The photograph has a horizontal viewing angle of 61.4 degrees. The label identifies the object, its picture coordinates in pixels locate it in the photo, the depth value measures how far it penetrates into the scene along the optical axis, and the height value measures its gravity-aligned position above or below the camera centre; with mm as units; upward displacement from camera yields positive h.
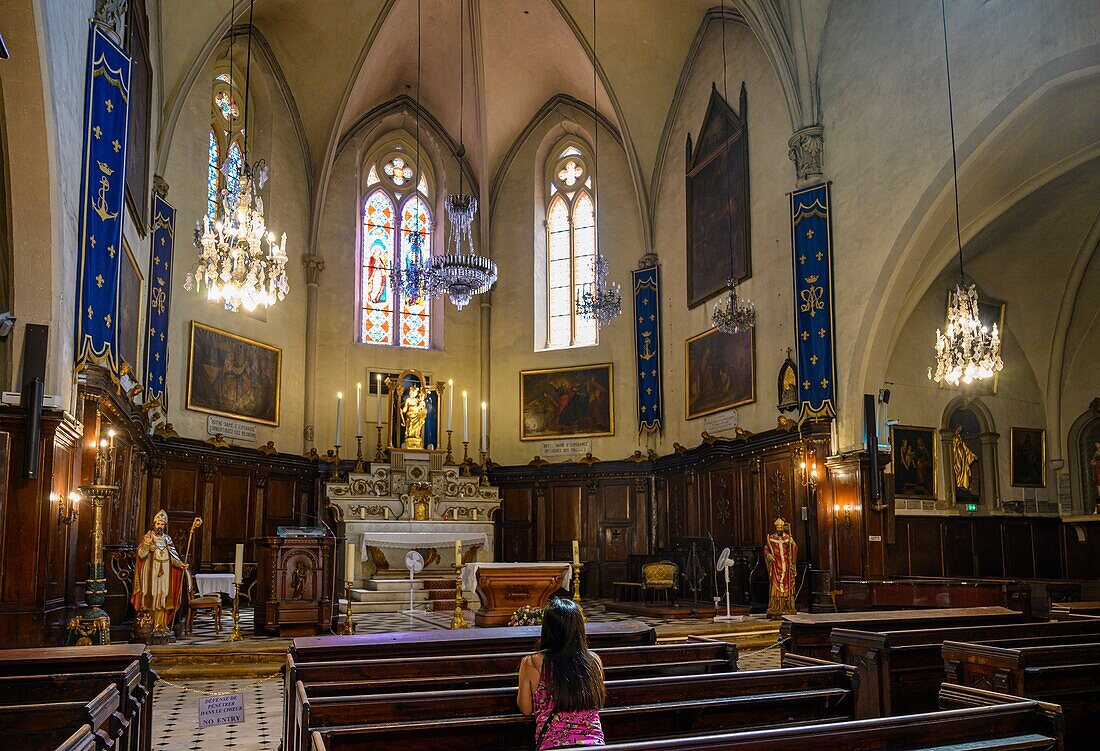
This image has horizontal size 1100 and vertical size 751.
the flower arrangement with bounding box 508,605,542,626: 10305 -1309
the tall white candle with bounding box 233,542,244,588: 11078 -813
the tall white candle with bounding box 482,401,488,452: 20109 +1561
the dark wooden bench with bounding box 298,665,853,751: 4020 -1008
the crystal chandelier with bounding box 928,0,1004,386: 11359 +1901
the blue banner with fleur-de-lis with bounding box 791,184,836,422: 14906 +3269
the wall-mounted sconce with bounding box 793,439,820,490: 14852 +578
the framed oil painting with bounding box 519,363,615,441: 20891 +2215
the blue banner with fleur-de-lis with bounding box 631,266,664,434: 20047 +3374
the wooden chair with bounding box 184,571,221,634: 12148 -1362
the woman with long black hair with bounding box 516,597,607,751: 3953 -794
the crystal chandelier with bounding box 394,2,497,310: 14594 +3659
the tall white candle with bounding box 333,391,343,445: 19078 +1824
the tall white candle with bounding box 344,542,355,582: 10453 -718
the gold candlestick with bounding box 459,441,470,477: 20411 +773
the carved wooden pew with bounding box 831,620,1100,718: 6820 -1199
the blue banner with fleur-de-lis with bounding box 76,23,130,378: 10211 +3373
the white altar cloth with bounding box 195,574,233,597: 14578 -1307
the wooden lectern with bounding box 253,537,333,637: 11844 -1108
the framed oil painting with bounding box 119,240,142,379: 12897 +2801
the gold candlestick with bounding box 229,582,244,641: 10938 -1453
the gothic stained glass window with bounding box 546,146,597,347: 21891 +6044
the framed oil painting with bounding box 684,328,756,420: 16922 +2454
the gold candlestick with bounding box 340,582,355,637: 10891 -1485
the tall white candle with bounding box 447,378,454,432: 20922 +2189
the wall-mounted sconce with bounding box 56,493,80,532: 9402 -79
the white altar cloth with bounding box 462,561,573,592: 13383 -1060
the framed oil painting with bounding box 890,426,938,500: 16562 +690
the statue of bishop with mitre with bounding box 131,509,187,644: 10922 -934
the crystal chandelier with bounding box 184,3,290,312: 8836 +2329
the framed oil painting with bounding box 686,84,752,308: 17484 +5814
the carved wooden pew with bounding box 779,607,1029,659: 7984 -1098
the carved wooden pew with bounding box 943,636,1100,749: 5648 -1085
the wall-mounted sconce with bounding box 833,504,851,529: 14340 -211
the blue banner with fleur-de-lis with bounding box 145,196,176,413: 15156 +3308
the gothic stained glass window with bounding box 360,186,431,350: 21734 +5446
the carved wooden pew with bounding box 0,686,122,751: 4051 -987
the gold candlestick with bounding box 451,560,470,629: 12438 -1550
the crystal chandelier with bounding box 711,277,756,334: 14758 +2909
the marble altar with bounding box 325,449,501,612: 17500 -315
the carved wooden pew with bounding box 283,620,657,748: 6164 -1028
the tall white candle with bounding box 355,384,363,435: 19688 +1902
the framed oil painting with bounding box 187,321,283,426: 17031 +2384
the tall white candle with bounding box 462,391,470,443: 19869 +1747
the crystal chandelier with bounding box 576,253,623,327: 15602 +3338
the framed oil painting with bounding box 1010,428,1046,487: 17734 +833
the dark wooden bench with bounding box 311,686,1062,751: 3418 -934
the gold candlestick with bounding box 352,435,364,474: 19266 +927
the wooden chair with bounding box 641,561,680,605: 16594 -1365
